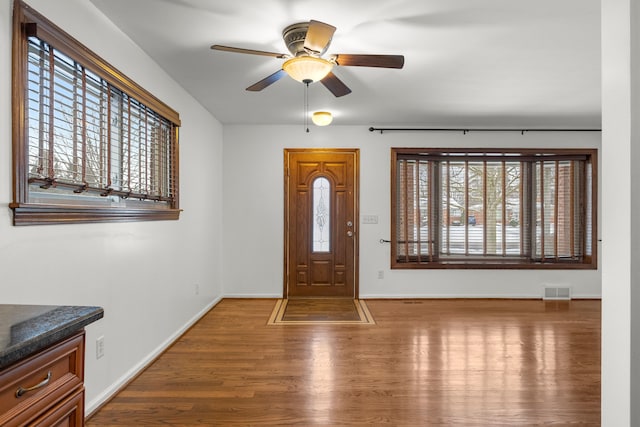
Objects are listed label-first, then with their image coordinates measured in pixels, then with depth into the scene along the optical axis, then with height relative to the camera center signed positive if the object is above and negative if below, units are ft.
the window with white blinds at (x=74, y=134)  5.67 +1.50
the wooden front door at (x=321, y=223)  17.39 -0.34
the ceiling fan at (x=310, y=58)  7.48 +3.16
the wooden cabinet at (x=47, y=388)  3.07 -1.53
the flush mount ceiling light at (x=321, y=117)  13.76 +3.50
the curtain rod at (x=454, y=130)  17.20 +3.83
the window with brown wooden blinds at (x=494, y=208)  17.39 +0.35
